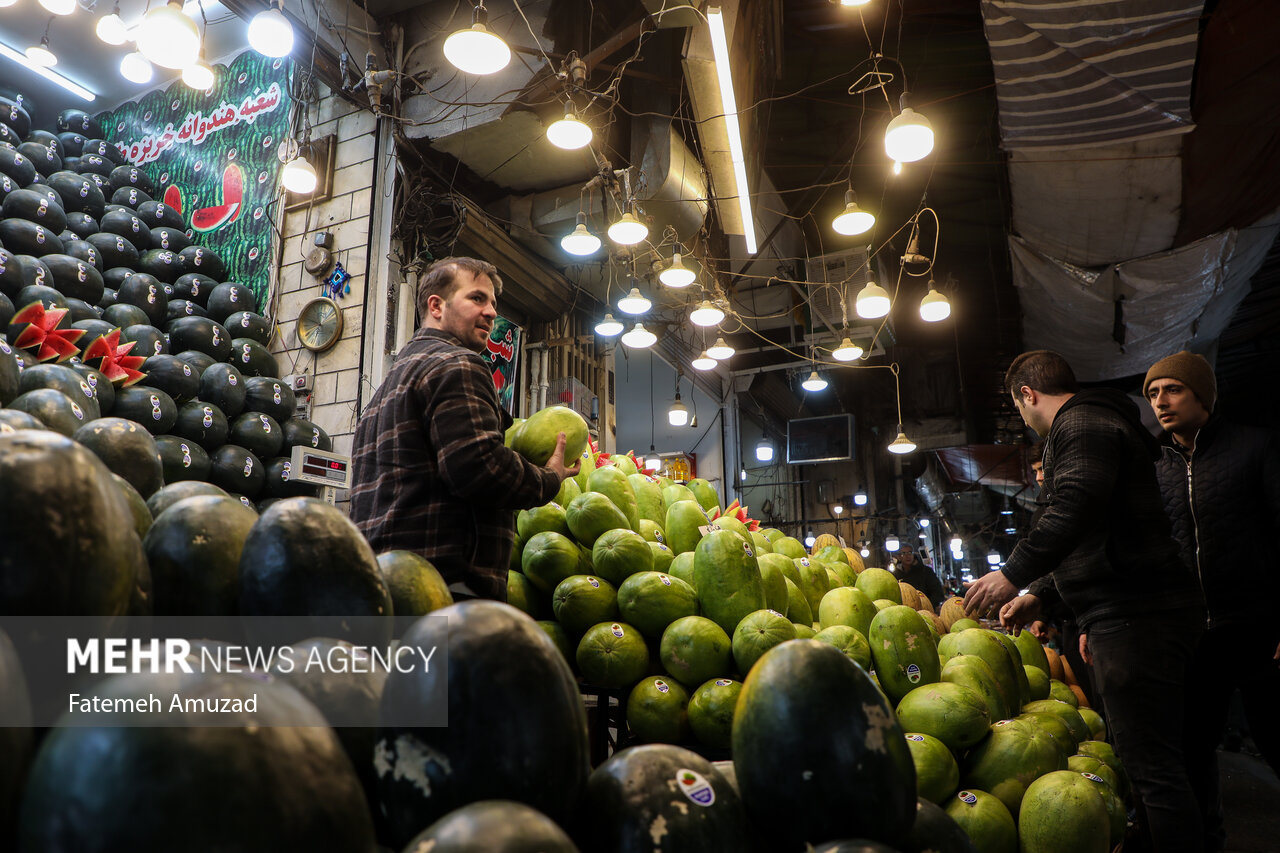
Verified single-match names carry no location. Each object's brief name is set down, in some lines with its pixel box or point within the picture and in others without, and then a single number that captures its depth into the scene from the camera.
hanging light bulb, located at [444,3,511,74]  4.27
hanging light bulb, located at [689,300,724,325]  7.20
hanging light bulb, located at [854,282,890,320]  7.52
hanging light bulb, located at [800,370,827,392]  9.97
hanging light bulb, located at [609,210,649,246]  5.58
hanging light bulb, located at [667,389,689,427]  10.48
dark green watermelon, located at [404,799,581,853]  0.54
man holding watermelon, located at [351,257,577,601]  1.96
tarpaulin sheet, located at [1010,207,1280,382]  5.70
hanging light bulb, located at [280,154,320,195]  5.73
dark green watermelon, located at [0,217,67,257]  5.40
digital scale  5.45
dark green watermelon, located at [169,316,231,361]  5.68
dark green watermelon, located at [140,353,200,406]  5.09
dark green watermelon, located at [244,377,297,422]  5.71
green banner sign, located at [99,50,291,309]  7.28
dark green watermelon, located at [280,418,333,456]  5.79
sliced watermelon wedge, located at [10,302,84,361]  2.25
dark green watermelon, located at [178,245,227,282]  6.71
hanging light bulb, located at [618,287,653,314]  6.90
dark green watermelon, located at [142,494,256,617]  0.80
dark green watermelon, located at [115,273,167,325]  5.70
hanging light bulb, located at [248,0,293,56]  4.72
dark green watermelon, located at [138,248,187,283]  6.37
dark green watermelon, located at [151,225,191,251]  6.66
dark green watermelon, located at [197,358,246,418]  5.39
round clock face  6.53
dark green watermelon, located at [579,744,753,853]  0.73
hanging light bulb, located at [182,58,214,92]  5.12
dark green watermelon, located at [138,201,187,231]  6.84
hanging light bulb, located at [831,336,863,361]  8.32
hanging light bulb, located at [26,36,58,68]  6.29
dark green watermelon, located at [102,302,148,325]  5.37
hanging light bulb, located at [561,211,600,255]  5.82
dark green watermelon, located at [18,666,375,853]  0.46
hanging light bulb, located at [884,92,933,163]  4.79
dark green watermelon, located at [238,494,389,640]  0.78
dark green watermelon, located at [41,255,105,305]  5.31
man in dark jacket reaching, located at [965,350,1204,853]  2.41
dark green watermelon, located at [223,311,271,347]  6.30
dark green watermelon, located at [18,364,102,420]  2.17
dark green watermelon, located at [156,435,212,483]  4.47
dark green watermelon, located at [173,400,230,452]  5.06
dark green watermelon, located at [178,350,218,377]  5.39
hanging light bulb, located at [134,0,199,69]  4.57
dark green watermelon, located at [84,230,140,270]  5.98
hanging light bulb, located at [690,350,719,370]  9.20
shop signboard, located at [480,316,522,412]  7.79
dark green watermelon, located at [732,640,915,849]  0.81
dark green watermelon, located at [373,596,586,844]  0.66
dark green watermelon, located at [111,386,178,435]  4.60
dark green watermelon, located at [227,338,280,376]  5.98
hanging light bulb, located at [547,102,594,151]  4.91
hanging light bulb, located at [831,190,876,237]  6.38
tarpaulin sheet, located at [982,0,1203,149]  3.81
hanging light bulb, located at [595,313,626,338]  7.96
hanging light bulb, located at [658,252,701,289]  6.39
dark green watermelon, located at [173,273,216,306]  6.42
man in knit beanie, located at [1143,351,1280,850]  3.02
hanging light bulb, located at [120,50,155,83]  5.74
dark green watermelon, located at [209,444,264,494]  5.16
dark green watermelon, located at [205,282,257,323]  6.43
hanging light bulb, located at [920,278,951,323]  7.83
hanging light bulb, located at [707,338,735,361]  8.30
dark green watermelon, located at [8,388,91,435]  1.22
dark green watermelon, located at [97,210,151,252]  6.31
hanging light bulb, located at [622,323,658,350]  7.75
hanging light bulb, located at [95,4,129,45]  5.53
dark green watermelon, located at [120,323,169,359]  5.30
